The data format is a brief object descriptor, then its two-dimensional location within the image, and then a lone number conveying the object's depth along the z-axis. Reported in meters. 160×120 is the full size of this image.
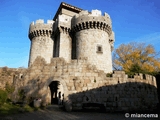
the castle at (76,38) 19.02
